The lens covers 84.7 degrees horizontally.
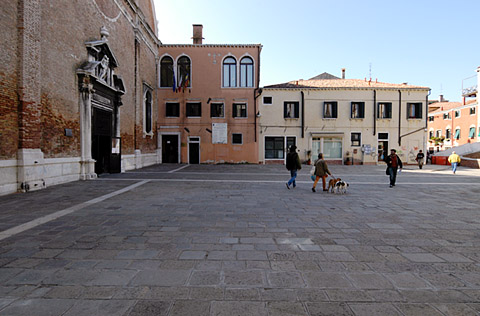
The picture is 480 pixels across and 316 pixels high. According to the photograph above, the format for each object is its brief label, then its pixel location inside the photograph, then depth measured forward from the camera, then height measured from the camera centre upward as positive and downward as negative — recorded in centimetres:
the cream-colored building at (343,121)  2489 +302
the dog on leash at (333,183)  906 -104
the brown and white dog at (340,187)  883 -115
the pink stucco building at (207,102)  2409 +460
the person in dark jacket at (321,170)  930 -62
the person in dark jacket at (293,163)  979 -40
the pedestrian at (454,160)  1772 -44
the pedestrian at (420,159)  2158 -47
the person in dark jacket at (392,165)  1059 -49
